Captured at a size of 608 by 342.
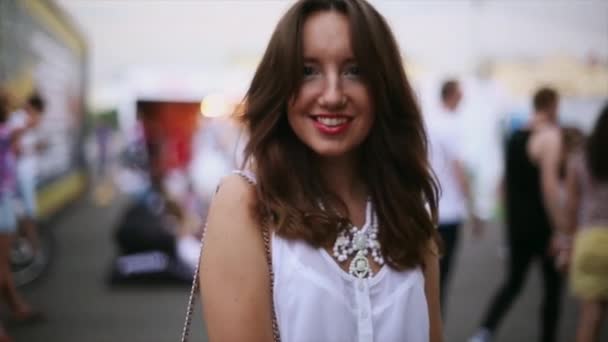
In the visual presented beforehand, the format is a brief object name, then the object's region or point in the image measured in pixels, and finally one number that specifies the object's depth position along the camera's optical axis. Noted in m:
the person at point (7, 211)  4.37
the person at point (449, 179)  3.73
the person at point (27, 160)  5.35
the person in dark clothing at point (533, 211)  3.54
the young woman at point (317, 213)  1.16
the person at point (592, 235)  3.04
